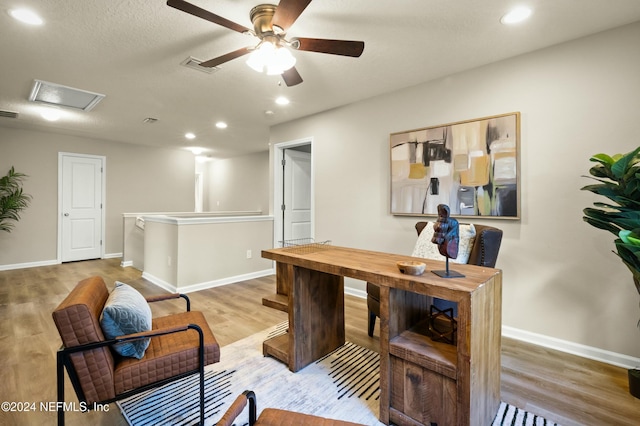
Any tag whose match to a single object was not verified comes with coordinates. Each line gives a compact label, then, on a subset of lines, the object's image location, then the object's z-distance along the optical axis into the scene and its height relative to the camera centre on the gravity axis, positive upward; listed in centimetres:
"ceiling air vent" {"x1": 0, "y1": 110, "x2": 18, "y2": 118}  430 +146
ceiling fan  177 +108
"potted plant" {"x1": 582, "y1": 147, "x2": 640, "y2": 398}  170 +5
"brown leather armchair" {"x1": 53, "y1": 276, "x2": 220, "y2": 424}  126 -69
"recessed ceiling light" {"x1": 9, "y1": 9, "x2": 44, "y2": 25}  203 +137
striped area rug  167 -111
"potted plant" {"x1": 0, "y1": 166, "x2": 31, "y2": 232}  500 +26
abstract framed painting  263 +45
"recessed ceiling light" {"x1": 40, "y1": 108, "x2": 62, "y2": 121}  427 +148
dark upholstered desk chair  211 -23
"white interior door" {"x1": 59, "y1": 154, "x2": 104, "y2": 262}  587 +15
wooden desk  132 -65
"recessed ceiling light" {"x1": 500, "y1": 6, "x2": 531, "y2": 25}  202 +137
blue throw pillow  139 -51
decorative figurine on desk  149 -11
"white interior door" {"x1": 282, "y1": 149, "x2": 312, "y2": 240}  503 +34
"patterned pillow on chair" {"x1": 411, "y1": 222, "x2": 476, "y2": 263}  224 -24
